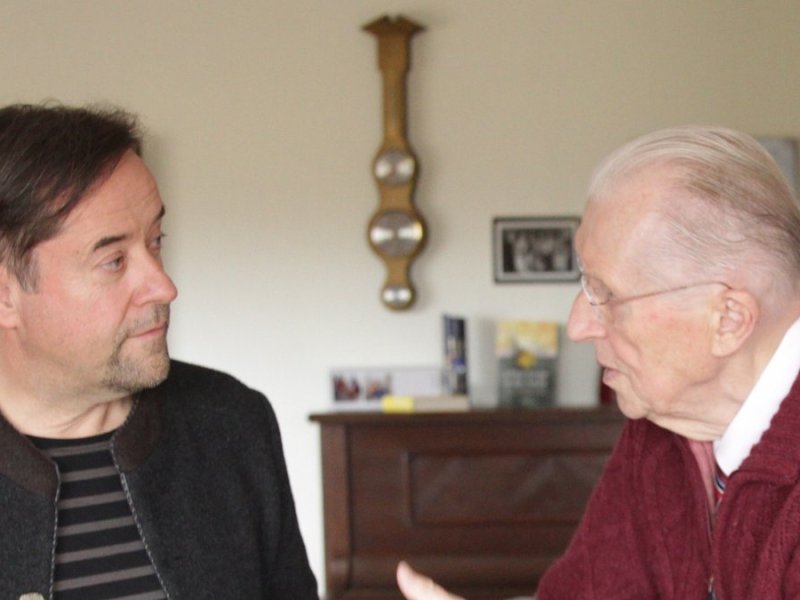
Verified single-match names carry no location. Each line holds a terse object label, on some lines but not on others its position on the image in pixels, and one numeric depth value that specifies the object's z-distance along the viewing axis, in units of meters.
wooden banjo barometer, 4.47
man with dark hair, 1.61
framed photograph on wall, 4.57
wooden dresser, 4.15
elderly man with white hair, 1.50
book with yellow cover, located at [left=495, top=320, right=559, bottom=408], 4.39
